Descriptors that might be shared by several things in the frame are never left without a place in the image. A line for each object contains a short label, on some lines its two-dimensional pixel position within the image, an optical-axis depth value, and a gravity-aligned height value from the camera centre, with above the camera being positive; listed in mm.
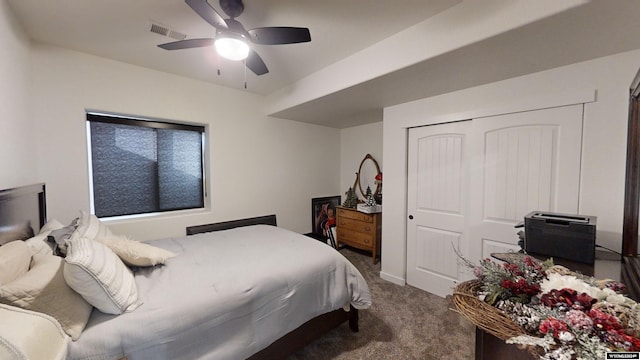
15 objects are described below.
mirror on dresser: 3896 -125
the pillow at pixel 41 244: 1326 -428
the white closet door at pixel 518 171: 1908 -4
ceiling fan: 1559 +905
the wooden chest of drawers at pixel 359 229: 3514 -910
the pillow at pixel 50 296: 954 -524
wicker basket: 742 -473
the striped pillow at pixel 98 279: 1109 -527
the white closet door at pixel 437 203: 2520 -364
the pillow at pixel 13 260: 1010 -410
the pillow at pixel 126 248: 1546 -516
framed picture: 4238 -828
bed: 1168 -758
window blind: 2555 +48
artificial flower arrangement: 611 -407
